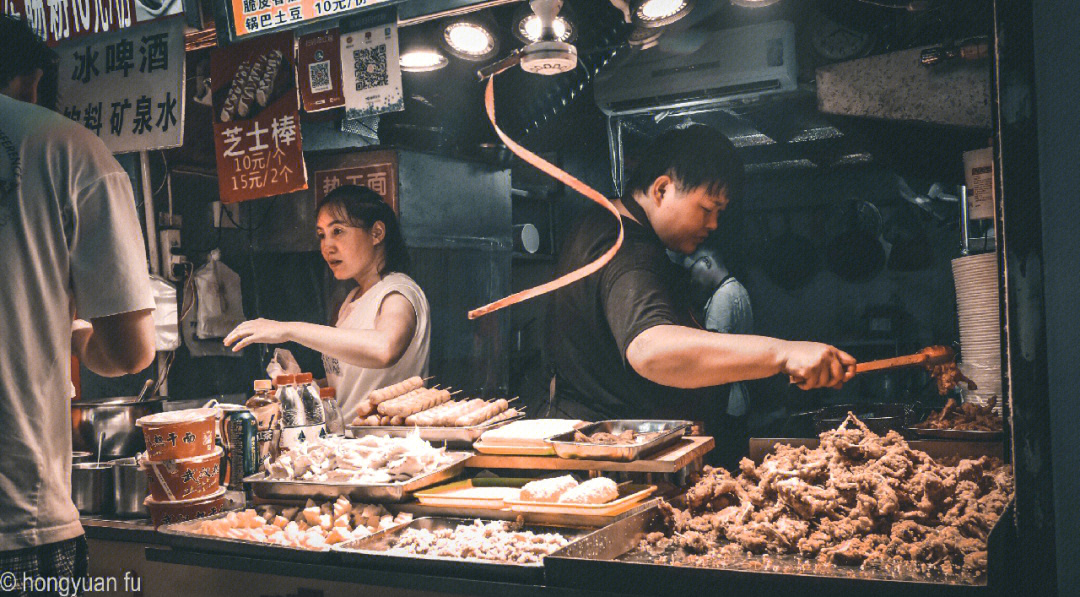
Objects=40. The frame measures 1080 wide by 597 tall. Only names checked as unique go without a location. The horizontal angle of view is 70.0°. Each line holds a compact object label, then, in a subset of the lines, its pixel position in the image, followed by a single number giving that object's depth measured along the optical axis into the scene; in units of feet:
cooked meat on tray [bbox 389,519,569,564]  8.09
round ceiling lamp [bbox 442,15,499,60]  13.34
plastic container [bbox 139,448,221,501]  9.87
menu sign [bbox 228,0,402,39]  12.15
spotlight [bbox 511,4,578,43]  12.78
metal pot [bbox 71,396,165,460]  12.13
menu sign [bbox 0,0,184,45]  13.74
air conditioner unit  12.11
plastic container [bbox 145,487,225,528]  10.00
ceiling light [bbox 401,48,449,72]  14.05
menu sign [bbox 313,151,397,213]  15.26
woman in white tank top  15.03
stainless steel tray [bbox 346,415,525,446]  11.23
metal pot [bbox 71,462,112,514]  11.45
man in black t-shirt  12.37
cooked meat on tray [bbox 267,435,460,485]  10.14
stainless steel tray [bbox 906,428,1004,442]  9.46
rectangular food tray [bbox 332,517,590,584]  7.63
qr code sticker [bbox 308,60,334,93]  13.28
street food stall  7.70
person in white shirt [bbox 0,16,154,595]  7.03
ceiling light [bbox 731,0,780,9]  12.03
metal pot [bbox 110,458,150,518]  11.02
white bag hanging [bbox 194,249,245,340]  16.24
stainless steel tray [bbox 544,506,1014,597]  6.19
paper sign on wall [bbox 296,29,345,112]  13.23
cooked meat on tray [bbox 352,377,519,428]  11.72
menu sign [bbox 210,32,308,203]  13.75
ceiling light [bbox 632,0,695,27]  12.12
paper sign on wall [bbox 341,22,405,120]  12.50
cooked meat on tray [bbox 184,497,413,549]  9.22
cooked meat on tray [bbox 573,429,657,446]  9.93
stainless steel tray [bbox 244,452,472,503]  9.85
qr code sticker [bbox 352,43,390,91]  12.57
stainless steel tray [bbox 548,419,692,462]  9.42
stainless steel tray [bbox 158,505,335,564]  8.65
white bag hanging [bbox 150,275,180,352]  16.02
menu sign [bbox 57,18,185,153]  13.60
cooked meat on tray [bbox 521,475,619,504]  8.86
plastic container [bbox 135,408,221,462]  9.76
